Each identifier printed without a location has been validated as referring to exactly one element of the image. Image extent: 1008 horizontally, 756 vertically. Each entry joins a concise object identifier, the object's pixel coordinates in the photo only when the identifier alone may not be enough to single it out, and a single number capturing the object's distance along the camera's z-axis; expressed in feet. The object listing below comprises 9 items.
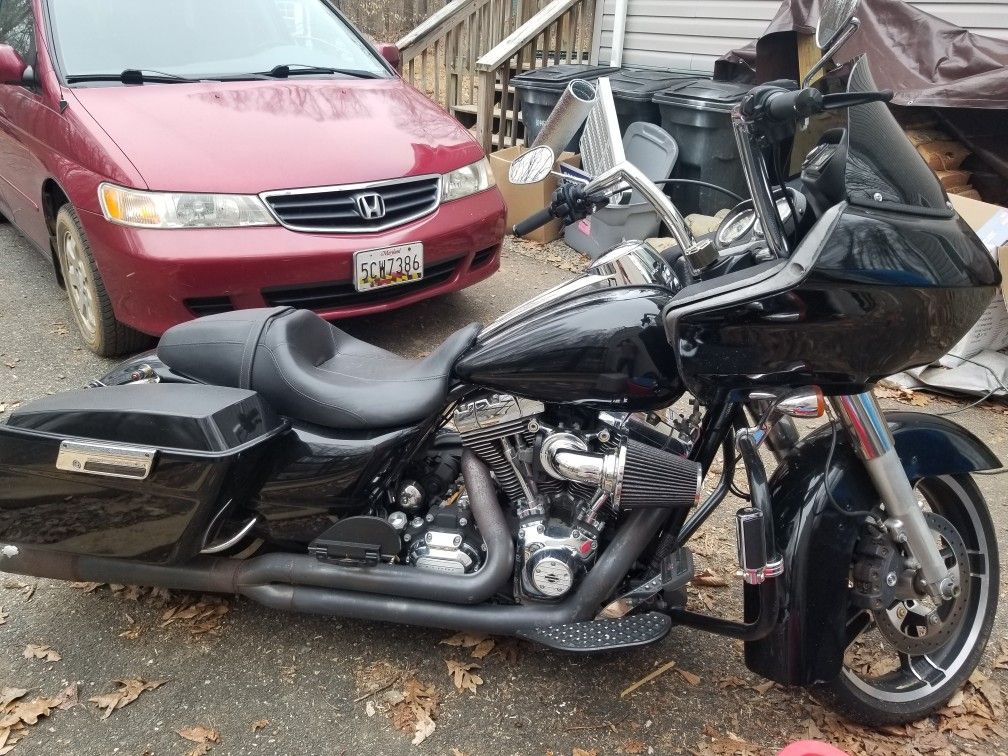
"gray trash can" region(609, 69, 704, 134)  20.18
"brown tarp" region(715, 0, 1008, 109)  13.99
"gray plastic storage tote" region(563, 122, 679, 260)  17.78
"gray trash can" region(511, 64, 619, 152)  21.16
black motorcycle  5.09
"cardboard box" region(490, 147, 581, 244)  18.83
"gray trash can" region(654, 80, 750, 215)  18.07
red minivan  10.57
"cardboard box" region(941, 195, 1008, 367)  12.35
